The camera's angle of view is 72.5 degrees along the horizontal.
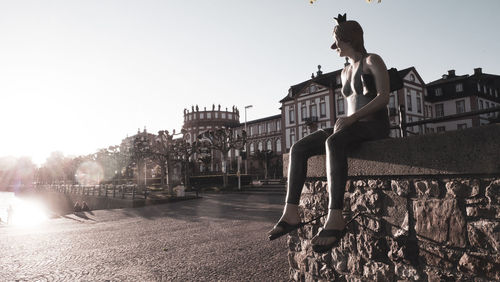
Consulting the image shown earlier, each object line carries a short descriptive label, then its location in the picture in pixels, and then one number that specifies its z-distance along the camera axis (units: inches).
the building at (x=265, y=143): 2150.8
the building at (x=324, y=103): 1710.1
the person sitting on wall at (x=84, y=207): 769.3
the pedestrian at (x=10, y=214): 778.8
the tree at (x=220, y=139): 1286.9
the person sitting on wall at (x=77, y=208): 752.3
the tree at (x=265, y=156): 2084.2
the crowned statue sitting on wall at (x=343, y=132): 107.3
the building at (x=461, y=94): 1771.7
